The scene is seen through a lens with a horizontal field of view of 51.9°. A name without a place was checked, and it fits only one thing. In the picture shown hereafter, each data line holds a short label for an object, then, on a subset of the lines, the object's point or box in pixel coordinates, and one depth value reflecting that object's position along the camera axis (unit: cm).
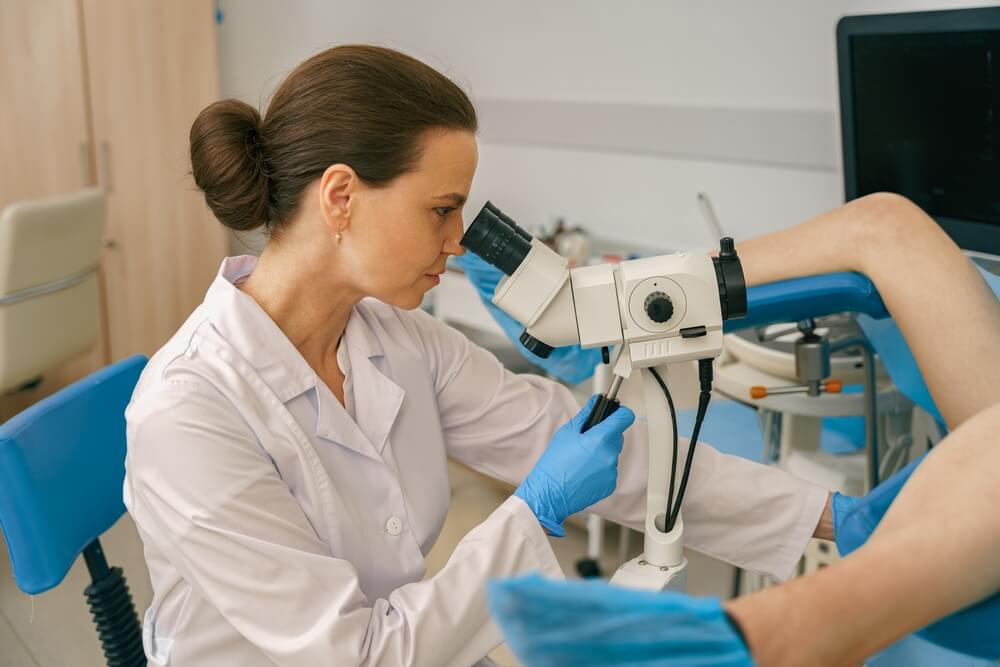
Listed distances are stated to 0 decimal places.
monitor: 192
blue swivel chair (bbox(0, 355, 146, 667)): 125
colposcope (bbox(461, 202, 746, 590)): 104
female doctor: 111
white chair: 317
